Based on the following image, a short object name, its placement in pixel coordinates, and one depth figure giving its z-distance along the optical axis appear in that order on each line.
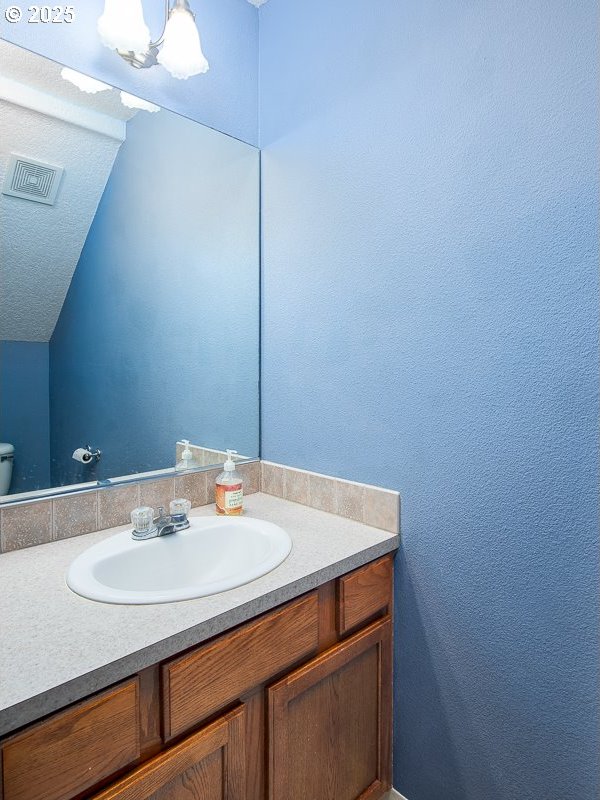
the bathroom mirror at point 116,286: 1.14
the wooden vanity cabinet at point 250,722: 0.68
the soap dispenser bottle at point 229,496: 1.36
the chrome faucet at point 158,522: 1.16
